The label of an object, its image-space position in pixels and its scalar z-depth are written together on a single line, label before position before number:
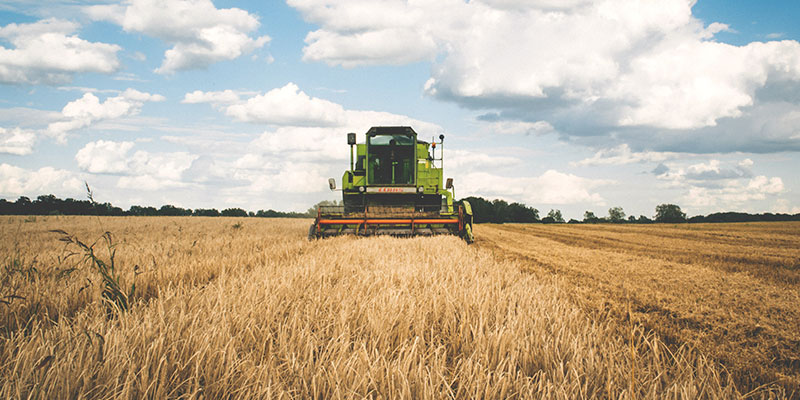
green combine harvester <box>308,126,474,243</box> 11.75
